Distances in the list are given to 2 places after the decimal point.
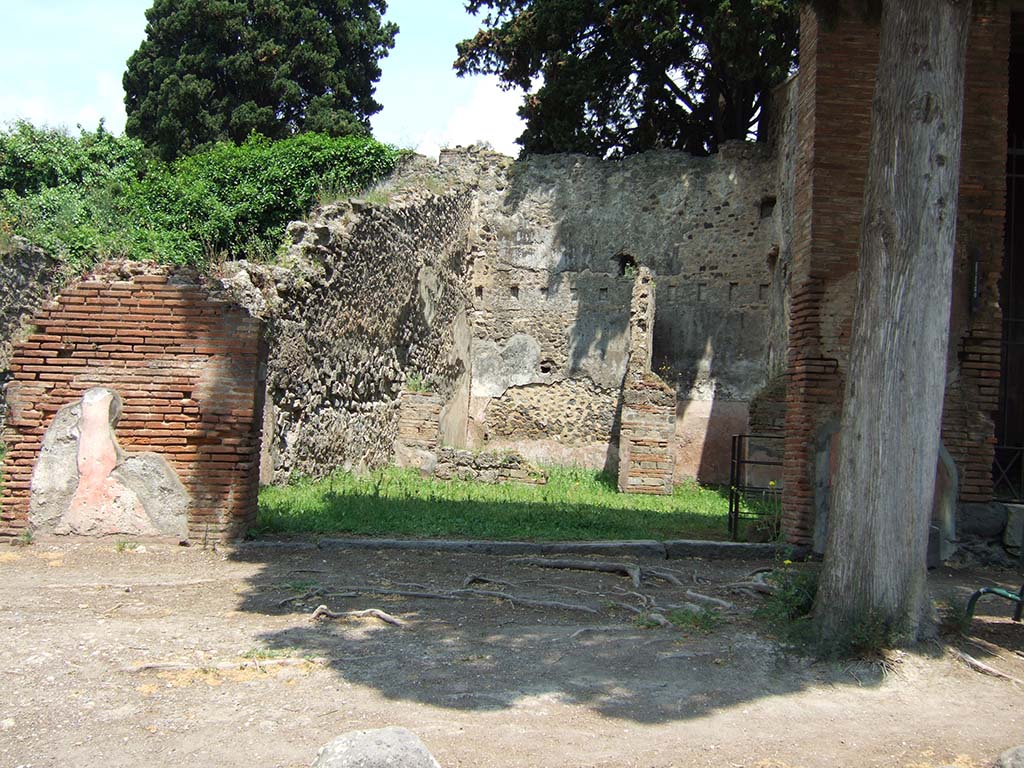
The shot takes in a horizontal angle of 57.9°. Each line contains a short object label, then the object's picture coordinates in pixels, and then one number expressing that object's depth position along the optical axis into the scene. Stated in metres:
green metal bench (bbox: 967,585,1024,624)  5.25
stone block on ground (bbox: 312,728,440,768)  3.10
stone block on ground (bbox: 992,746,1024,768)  3.46
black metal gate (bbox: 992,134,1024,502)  10.22
